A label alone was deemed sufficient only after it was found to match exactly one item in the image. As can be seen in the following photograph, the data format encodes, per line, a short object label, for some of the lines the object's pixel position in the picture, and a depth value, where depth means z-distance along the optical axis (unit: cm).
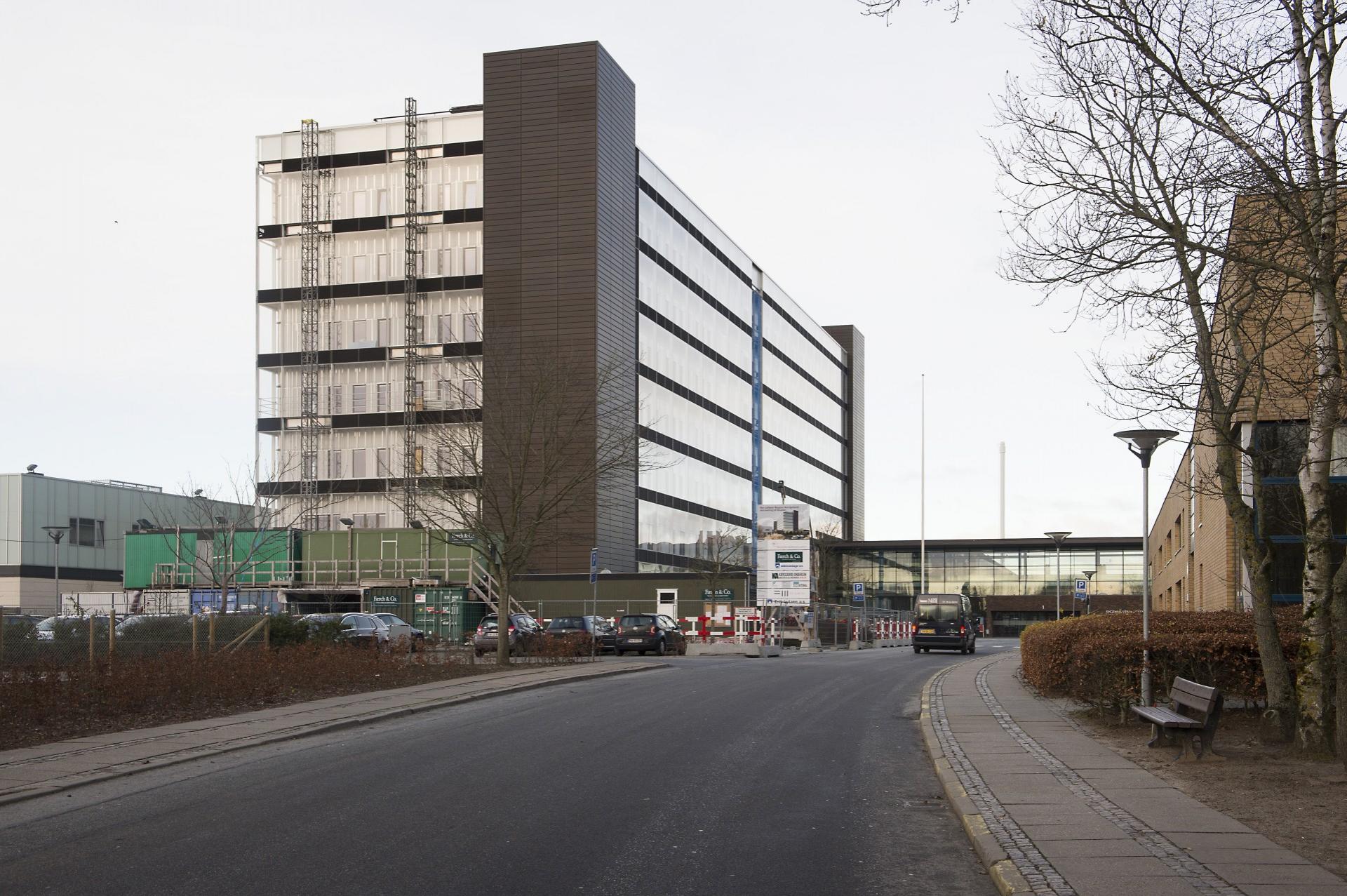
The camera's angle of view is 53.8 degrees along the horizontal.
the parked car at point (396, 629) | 4203
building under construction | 6444
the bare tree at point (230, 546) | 5122
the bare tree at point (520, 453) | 3281
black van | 4891
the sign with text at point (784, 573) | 4812
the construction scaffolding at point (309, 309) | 6925
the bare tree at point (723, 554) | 7669
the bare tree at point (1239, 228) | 1097
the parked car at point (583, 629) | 4038
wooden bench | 1303
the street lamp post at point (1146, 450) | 1781
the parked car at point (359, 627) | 3172
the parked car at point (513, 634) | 3894
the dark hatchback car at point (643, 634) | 4122
